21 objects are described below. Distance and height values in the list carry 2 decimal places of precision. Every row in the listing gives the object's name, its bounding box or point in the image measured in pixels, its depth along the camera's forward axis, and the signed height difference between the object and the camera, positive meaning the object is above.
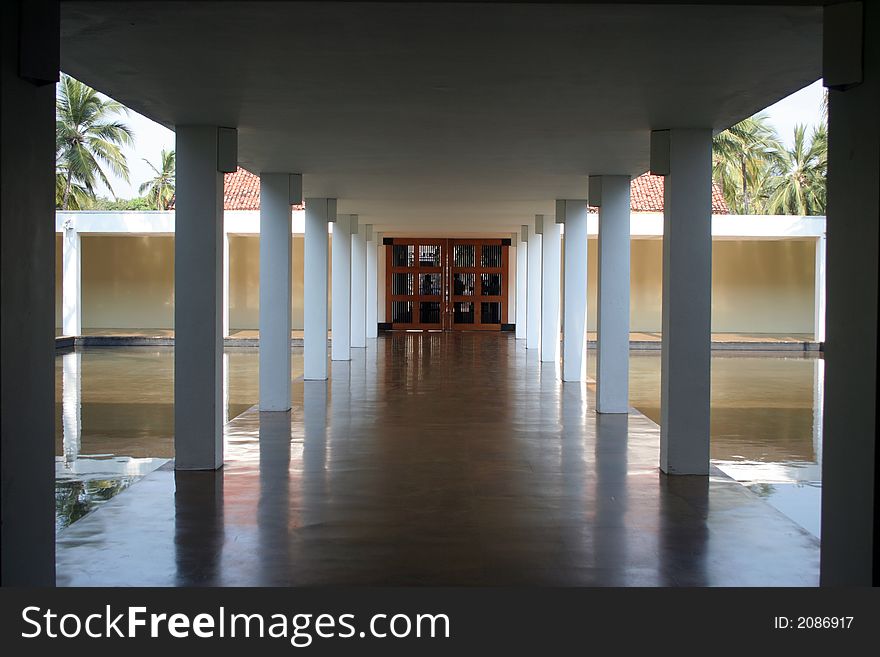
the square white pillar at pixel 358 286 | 23.63 +0.76
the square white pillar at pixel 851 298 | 4.62 +0.10
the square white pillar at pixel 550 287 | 20.66 +0.65
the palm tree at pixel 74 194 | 35.47 +4.72
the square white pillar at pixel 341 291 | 20.11 +0.53
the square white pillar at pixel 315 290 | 16.30 +0.45
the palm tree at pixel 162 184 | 46.09 +6.78
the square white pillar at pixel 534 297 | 23.94 +0.52
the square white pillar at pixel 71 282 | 26.16 +0.90
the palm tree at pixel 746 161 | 38.22 +6.70
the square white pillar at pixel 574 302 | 16.70 +0.25
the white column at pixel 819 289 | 25.53 +0.77
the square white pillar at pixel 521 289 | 27.90 +0.83
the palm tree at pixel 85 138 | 35.31 +6.89
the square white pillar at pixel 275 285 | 12.76 +0.42
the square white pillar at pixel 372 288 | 26.81 +0.81
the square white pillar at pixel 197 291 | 9.12 +0.23
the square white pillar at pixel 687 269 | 9.16 +0.48
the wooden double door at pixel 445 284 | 31.95 +1.09
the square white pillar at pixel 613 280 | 13.13 +0.52
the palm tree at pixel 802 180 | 38.88 +5.89
